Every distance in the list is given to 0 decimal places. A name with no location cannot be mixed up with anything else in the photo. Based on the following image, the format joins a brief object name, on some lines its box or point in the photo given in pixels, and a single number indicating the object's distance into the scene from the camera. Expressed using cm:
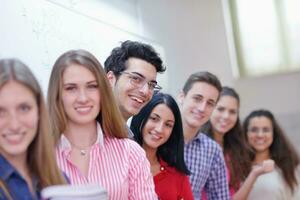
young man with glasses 176
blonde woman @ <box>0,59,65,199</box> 102
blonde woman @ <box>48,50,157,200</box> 132
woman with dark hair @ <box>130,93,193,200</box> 193
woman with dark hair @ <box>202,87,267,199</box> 287
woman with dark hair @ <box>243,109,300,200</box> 299
